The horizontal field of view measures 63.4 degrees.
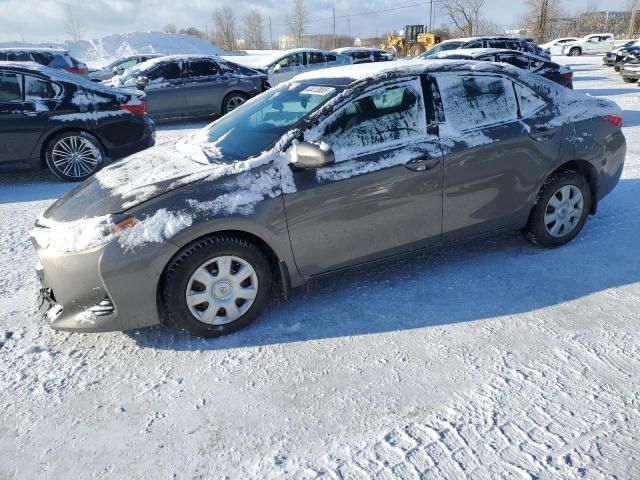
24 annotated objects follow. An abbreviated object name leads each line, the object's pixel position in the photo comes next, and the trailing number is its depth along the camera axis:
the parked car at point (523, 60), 10.74
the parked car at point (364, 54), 20.58
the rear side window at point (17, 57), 14.49
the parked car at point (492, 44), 15.01
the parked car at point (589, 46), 38.56
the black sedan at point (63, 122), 6.61
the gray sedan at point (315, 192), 2.99
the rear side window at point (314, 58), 16.73
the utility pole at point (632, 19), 50.29
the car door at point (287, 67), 15.59
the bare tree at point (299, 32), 76.56
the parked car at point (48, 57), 14.58
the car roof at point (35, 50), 14.80
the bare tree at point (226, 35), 73.94
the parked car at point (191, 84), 11.68
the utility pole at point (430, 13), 61.28
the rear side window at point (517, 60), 10.92
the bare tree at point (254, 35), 79.00
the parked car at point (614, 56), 21.61
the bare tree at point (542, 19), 53.42
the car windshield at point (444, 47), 15.31
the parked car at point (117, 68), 18.91
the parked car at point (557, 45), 40.03
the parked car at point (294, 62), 15.73
